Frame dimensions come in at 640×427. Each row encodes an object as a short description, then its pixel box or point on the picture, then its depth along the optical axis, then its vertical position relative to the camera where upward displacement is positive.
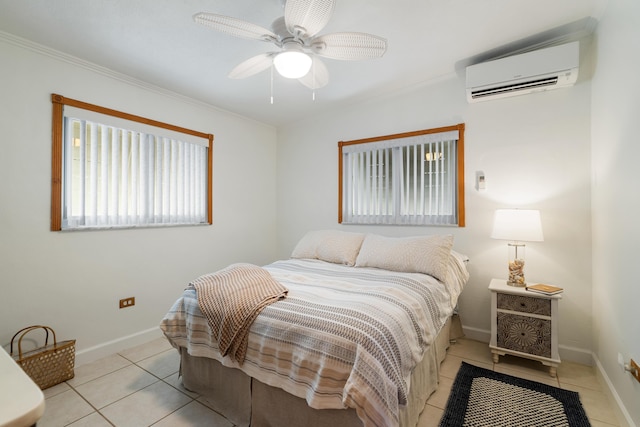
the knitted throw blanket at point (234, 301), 1.56 -0.51
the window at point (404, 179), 2.89 +0.40
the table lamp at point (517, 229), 2.19 -0.11
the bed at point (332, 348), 1.26 -0.68
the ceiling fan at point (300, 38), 1.46 +1.02
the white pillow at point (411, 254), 2.29 -0.35
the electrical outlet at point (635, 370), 1.41 -0.78
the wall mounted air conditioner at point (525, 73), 2.17 +1.14
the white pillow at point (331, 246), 2.85 -0.34
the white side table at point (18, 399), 0.53 -0.37
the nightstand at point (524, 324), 2.10 -0.84
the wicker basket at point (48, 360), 1.92 -1.03
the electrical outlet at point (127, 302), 2.62 -0.83
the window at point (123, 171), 2.33 +0.40
